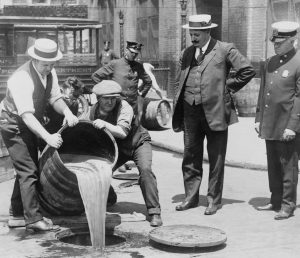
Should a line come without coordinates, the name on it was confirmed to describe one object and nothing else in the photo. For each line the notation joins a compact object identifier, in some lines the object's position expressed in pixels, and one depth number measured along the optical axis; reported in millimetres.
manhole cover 6080
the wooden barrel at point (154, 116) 11742
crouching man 6988
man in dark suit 7523
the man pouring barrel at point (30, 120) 6645
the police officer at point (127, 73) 9781
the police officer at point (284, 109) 7242
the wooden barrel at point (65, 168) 6836
